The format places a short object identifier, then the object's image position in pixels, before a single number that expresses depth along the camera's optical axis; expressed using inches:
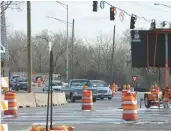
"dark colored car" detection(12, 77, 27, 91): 2682.1
